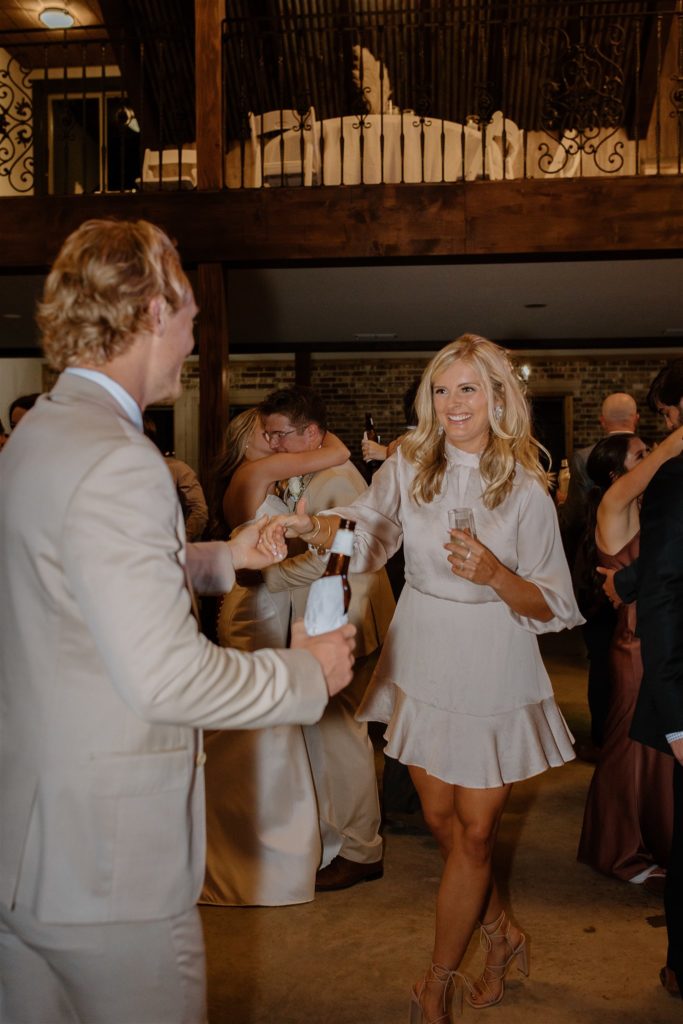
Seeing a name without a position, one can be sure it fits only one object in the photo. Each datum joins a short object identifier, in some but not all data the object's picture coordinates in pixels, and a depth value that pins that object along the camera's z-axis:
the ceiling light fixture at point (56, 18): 9.76
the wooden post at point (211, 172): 6.49
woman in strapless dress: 3.07
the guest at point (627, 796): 3.32
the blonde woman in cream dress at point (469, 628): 2.30
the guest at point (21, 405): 4.96
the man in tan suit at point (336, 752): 3.32
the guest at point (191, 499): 4.69
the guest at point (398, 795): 3.96
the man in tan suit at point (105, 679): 1.16
